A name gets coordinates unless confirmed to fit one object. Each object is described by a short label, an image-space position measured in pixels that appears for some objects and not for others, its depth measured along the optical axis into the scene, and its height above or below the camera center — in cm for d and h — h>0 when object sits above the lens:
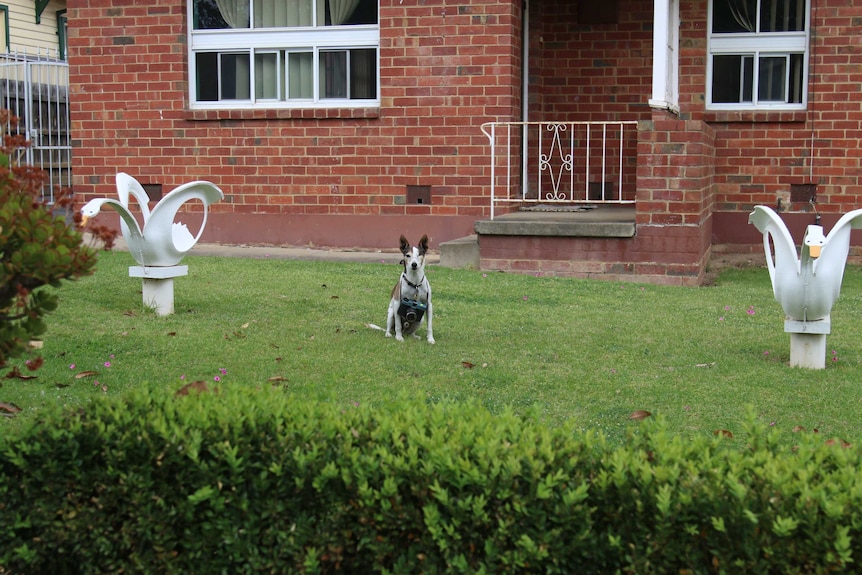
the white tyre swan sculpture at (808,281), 699 -64
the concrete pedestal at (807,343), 717 -106
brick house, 1320 +97
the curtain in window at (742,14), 1366 +208
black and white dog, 781 -81
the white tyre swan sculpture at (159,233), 860 -42
